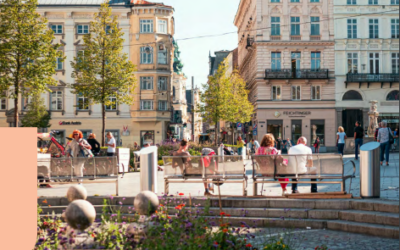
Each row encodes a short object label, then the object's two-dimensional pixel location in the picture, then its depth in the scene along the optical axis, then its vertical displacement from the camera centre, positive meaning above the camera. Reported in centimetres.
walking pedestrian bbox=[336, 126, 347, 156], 2647 -31
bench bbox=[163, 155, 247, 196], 1280 -78
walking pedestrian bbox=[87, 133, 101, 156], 2253 -44
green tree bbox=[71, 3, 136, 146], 3772 +464
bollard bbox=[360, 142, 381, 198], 1161 -84
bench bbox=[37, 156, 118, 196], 1363 -82
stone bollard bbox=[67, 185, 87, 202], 1099 -112
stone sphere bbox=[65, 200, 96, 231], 815 -116
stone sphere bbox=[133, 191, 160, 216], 908 -110
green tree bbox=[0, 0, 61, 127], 3384 +536
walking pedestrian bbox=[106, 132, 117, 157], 2298 -54
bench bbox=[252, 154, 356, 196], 1229 -73
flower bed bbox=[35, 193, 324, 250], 676 -127
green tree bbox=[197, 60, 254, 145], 5812 +322
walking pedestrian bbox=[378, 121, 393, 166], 2128 -15
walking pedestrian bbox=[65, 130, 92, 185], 1781 -34
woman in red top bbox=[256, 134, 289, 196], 1357 -33
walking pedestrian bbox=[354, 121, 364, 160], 2551 -13
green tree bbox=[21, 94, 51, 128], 5031 +183
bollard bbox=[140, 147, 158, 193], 1232 -80
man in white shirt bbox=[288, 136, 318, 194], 1234 -64
